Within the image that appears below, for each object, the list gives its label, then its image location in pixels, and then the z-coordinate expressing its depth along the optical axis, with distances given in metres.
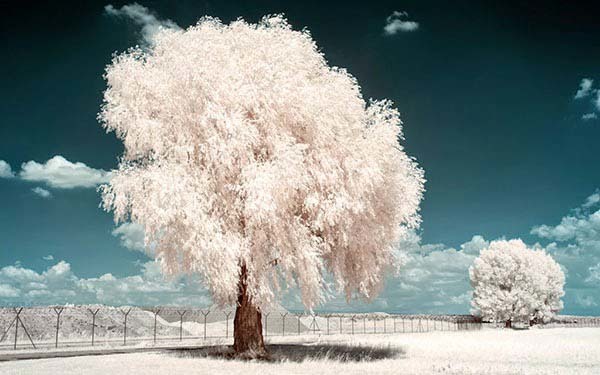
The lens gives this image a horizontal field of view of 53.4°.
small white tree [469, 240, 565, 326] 94.10
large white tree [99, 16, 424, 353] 23.61
